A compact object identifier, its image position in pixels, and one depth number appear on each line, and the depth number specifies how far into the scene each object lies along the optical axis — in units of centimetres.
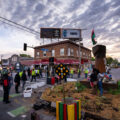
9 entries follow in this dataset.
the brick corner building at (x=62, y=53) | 2500
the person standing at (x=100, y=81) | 619
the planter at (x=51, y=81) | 1088
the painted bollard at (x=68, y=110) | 330
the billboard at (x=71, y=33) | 2953
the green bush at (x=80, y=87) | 756
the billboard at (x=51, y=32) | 3000
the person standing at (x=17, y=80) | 794
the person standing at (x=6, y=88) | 578
